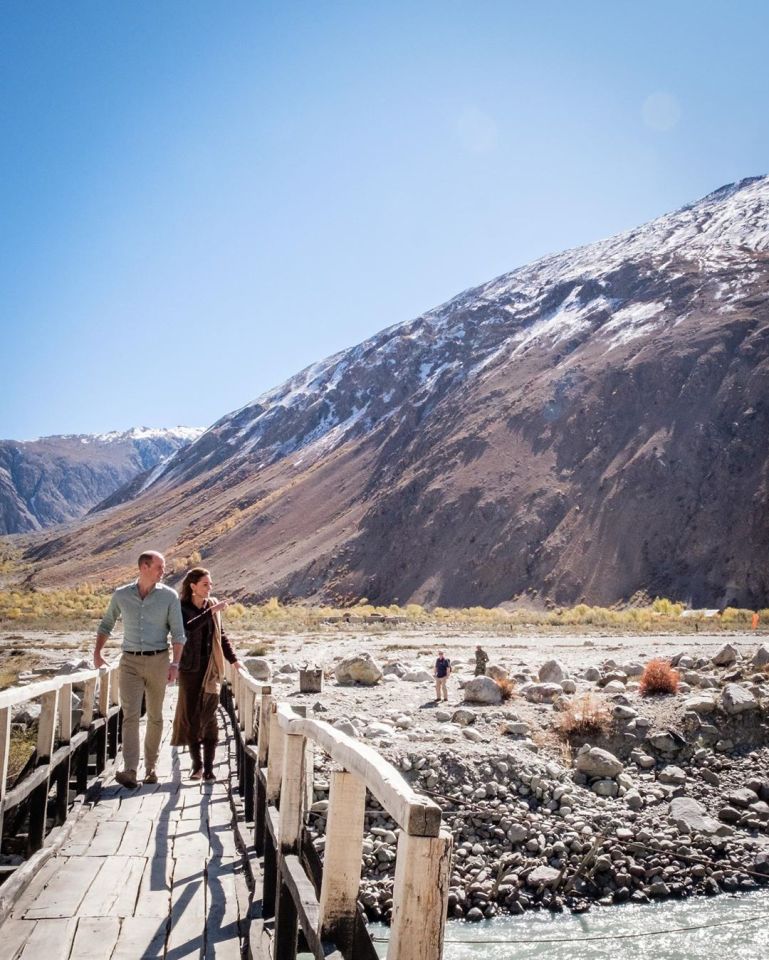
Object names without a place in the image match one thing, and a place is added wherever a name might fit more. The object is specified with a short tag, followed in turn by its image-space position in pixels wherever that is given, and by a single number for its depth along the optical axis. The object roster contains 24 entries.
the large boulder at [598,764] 10.64
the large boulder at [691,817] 9.41
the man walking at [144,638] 6.21
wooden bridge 1.97
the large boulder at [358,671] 16.48
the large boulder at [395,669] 18.12
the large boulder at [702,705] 12.52
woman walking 6.73
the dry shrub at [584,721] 12.04
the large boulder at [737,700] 12.45
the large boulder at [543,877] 8.14
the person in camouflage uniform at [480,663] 16.72
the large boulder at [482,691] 14.08
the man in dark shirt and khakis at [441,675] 14.35
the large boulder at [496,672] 15.81
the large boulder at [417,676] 17.20
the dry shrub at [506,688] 14.39
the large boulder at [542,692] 14.16
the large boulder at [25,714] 10.47
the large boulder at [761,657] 15.87
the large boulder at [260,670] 17.47
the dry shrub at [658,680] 14.04
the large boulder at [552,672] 16.27
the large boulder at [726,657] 17.36
